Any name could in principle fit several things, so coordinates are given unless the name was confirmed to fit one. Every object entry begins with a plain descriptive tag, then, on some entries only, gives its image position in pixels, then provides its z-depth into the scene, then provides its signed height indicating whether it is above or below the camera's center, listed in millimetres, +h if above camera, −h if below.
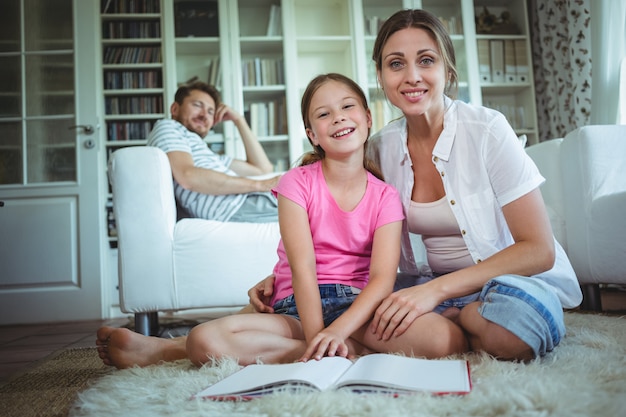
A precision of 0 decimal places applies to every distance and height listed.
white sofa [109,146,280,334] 1679 -50
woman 882 +2
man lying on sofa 1864 +185
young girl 947 -31
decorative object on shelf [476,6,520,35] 3596 +1355
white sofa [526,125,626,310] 1539 +33
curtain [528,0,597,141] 3023 +964
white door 2754 +434
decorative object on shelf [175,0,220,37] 3395 +1423
